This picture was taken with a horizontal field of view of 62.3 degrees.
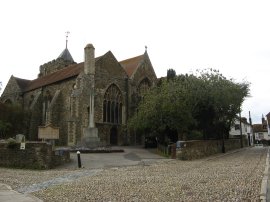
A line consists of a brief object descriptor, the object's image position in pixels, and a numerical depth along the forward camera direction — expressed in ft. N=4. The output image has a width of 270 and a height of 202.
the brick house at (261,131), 202.12
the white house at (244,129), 159.76
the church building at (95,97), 80.10
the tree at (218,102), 70.59
